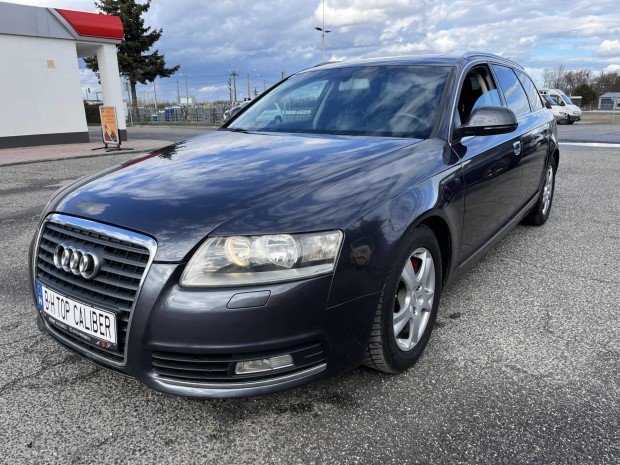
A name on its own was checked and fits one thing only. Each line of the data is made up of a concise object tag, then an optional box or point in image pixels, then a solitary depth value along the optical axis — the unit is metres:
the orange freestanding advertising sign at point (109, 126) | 14.64
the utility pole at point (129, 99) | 41.29
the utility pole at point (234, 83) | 71.08
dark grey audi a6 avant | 1.80
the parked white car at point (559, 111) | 25.80
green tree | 38.81
